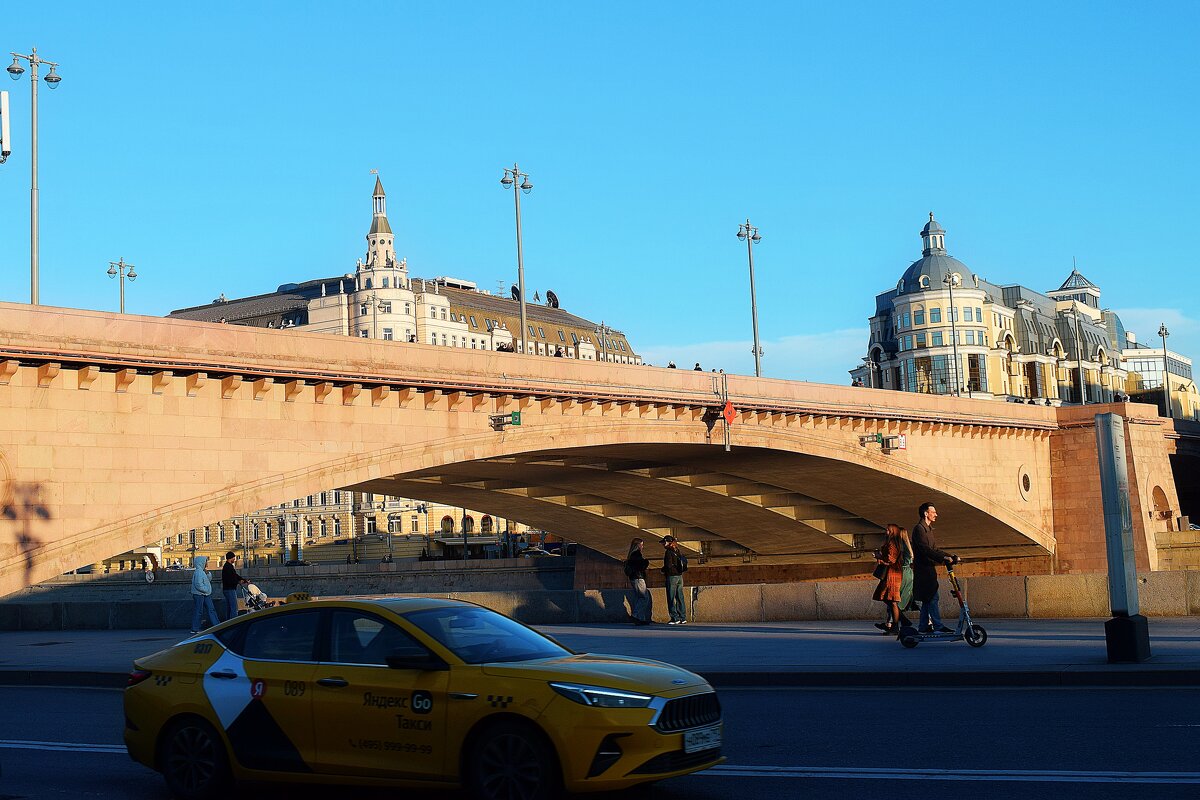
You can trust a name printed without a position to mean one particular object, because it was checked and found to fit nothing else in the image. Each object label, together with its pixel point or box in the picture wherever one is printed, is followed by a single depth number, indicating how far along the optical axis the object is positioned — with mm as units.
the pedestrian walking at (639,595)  25094
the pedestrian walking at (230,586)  27656
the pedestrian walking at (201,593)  26141
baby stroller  27984
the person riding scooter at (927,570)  17575
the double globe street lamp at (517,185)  41844
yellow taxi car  7977
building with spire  113250
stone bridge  22750
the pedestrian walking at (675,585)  24859
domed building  124188
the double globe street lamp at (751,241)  51531
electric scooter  17281
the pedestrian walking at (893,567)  18750
